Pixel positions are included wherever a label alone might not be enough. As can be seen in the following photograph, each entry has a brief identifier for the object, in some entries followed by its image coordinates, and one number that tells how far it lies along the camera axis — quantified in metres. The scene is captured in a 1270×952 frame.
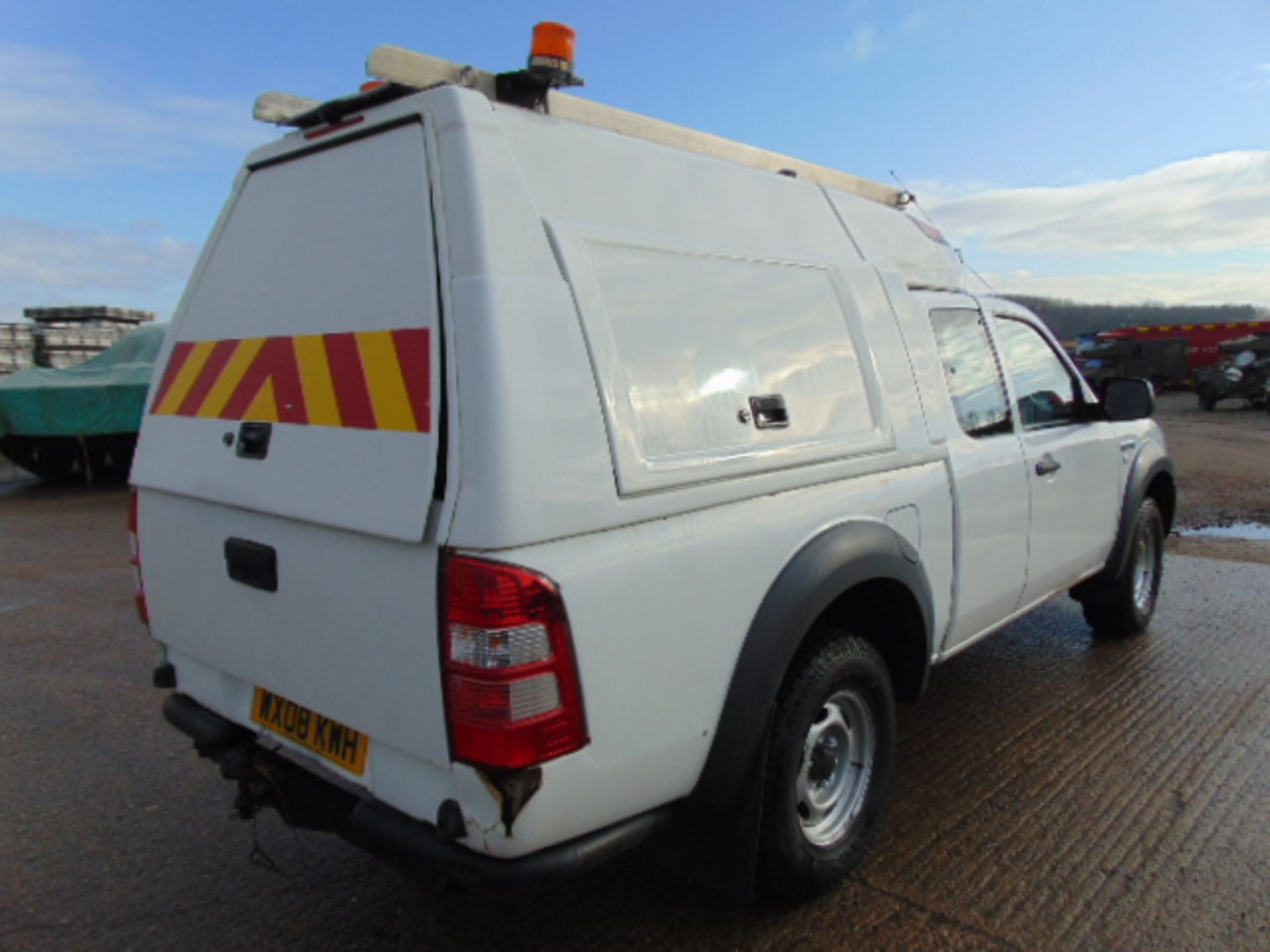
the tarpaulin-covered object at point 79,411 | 12.10
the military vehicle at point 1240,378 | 21.83
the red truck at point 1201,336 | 29.79
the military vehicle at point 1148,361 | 29.14
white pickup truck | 1.94
